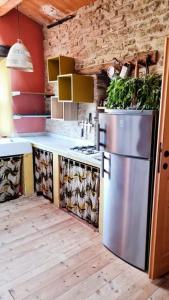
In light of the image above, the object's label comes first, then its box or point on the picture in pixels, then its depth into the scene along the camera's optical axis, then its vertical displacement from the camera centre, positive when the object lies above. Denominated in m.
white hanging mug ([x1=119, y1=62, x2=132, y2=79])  2.59 +0.48
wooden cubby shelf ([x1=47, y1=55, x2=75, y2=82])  3.26 +0.68
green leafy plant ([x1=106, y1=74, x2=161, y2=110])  1.81 +0.17
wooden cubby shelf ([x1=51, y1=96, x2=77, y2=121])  3.34 +0.04
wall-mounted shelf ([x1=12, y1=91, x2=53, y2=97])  3.59 +0.32
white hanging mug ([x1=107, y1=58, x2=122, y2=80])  2.75 +0.54
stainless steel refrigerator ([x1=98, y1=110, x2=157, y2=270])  1.79 -0.55
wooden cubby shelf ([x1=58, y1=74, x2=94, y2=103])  3.01 +0.34
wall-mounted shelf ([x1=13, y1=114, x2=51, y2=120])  3.75 -0.06
